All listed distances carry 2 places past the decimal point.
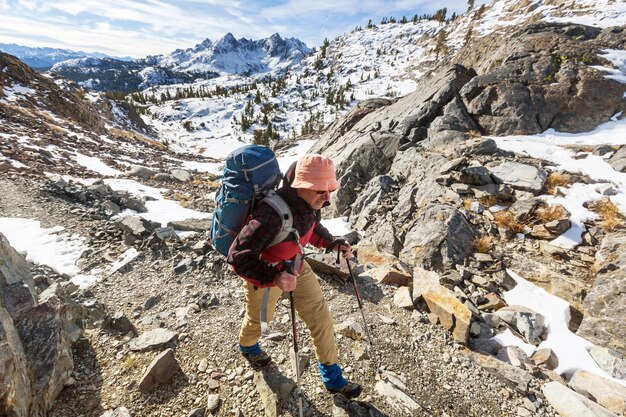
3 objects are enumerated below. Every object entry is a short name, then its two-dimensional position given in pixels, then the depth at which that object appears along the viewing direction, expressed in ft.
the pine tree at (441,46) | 290.42
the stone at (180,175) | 82.24
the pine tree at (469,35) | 235.77
